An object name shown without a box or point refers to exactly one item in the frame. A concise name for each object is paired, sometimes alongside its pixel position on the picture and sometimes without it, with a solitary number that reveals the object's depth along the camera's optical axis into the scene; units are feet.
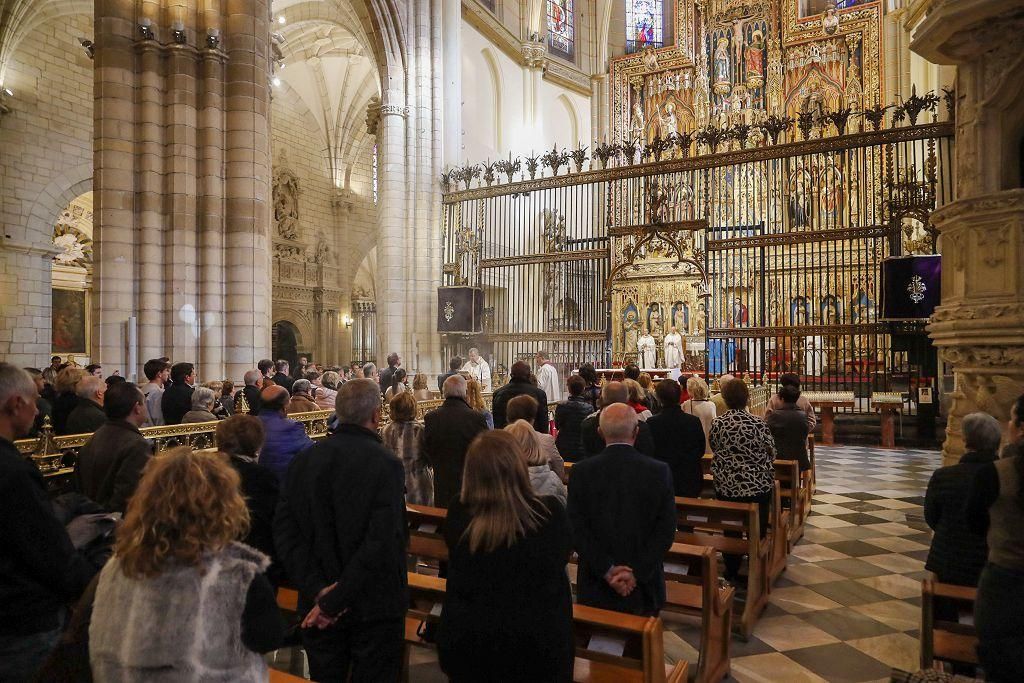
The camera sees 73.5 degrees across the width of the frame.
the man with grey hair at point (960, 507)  11.24
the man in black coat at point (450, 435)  15.51
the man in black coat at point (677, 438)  15.84
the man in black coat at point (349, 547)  8.48
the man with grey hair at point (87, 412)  17.25
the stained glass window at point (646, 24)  89.10
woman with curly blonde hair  5.39
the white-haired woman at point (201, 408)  19.84
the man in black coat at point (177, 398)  21.89
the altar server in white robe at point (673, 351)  50.55
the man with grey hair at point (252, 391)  24.26
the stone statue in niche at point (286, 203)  73.10
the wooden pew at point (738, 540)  14.12
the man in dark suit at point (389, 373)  35.70
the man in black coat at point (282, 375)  28.66
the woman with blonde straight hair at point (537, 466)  11.60
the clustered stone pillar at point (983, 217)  17.60
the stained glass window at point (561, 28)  85.97
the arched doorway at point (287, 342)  74.59
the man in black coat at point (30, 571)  6.82
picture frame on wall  59.11
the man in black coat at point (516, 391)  20.71
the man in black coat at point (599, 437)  14.20
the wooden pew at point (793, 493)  19.38
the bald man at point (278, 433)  14.15
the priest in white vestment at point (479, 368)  44.67
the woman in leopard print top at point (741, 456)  15.79
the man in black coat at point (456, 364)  31.21
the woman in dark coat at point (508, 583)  7.37
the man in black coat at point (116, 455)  11.11
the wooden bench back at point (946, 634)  10.11
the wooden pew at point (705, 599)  11.58
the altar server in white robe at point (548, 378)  41.86
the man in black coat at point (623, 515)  9.77
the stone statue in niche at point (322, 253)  77.61
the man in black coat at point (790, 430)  21.16
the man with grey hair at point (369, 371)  31.25
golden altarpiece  41.50
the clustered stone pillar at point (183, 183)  32.53
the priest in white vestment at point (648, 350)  51.19
